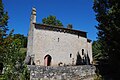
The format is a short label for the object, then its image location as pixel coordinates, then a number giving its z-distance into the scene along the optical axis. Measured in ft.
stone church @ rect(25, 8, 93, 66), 45.36
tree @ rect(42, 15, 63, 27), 90.29
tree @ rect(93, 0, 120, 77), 29.04
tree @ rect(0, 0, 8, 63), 31.06
